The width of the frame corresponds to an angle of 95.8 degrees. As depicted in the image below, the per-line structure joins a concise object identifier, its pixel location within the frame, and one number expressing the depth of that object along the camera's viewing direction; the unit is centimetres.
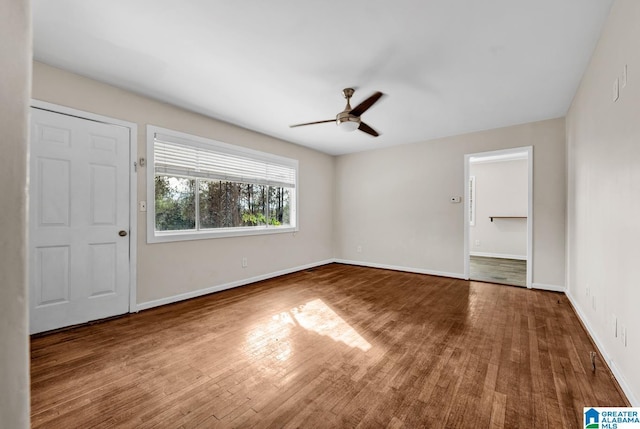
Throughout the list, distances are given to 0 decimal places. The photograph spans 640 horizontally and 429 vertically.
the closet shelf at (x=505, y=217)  672
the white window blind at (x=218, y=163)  358
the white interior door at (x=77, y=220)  265
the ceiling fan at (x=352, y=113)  304
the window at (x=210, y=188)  353
